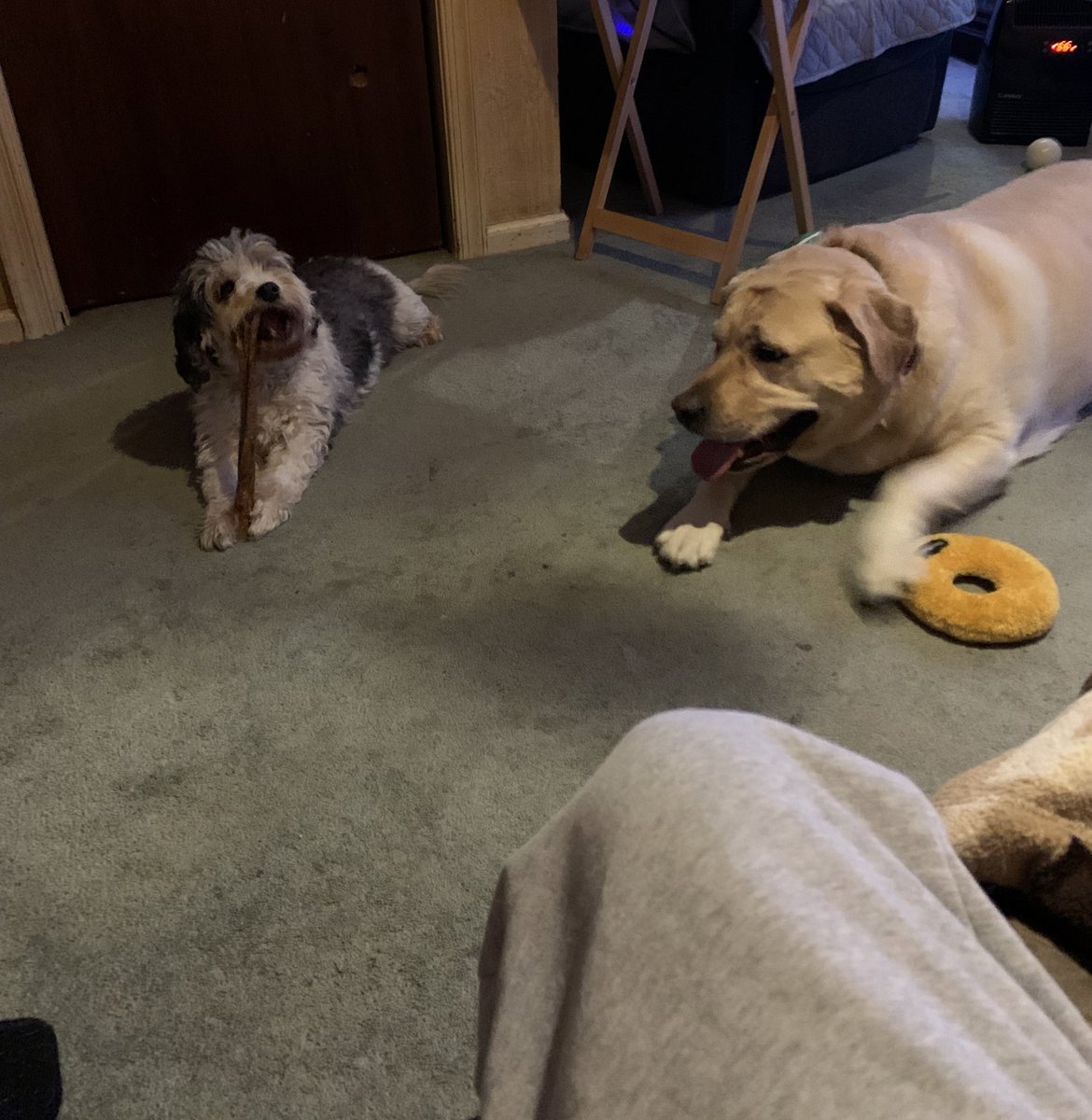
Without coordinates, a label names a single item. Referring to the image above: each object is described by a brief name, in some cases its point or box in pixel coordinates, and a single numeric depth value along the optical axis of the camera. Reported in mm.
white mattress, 3012
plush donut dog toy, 1569
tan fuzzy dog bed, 664
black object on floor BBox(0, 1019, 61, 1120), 996
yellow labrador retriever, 1623
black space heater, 3553
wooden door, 2521
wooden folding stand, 2633
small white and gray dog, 1996
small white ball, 3479
